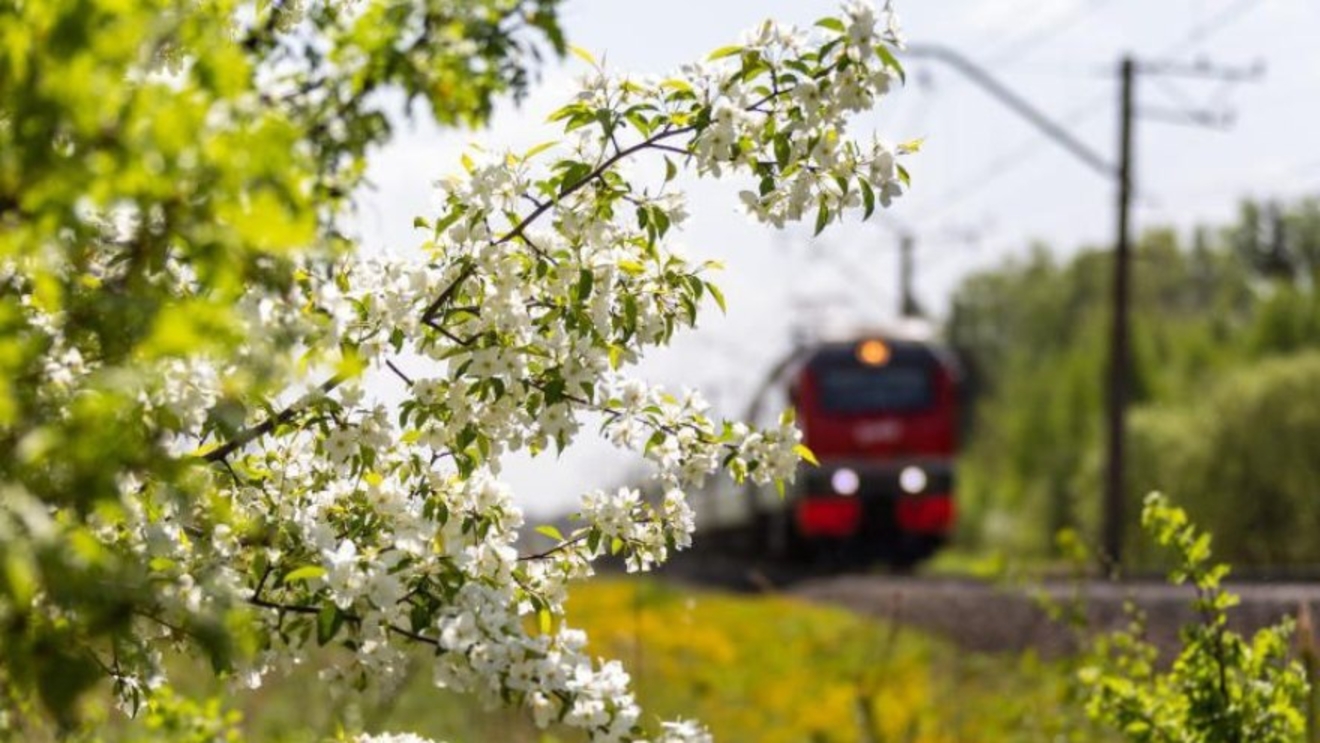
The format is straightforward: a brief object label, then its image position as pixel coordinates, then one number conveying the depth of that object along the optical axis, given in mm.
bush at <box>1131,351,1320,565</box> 34219
